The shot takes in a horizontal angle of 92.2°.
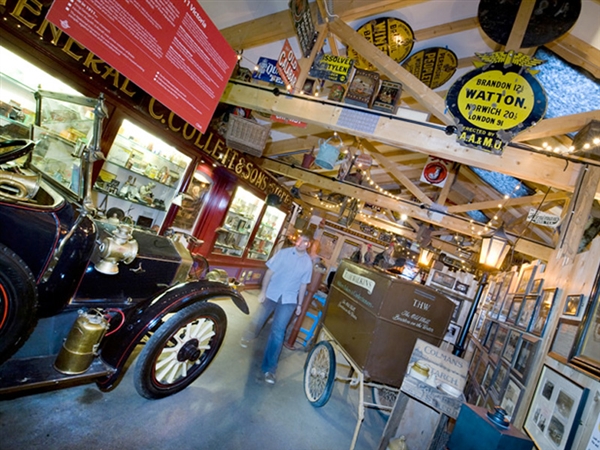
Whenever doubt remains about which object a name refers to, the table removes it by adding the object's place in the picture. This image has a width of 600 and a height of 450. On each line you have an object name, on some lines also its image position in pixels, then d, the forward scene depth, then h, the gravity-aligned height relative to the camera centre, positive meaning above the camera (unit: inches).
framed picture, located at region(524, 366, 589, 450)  79.8 -19.1
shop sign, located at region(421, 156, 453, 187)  283.9 +112.8
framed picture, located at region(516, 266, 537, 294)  172.2 +31.6
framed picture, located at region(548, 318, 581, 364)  92.9 +2.7
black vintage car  71.1 -39.1
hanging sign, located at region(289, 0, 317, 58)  131.3 +100.0
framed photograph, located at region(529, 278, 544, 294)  146.8 +25.1
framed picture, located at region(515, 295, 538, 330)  145.1 +10.7
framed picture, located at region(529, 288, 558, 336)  122.2 +11.5
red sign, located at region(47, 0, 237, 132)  87.1 +44.8
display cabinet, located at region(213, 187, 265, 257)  299.3 -7.8
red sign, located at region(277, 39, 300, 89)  154.5 +88.7
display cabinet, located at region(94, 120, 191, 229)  185.9 +1.0
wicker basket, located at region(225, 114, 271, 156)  203.3 +57.0
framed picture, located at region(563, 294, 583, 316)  97.8 +15.4
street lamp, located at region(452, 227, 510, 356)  203.9 +46.7
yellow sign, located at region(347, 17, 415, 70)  183.8 +145.9
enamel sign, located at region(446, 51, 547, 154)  131.0 +96.5
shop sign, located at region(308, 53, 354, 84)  162.7 +98.5
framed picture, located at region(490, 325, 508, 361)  169.5 -11.9
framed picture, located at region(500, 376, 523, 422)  119.4 -28.3
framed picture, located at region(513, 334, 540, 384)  120.6 -9.9
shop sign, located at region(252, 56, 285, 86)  175.8 +88.8
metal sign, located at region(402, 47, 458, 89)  199.2 +150.8
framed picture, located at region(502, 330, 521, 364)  144.0 -9.3
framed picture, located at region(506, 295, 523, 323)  171.5 +11.2
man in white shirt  150.8 -27.2
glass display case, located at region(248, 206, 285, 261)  379.9 -7.8
